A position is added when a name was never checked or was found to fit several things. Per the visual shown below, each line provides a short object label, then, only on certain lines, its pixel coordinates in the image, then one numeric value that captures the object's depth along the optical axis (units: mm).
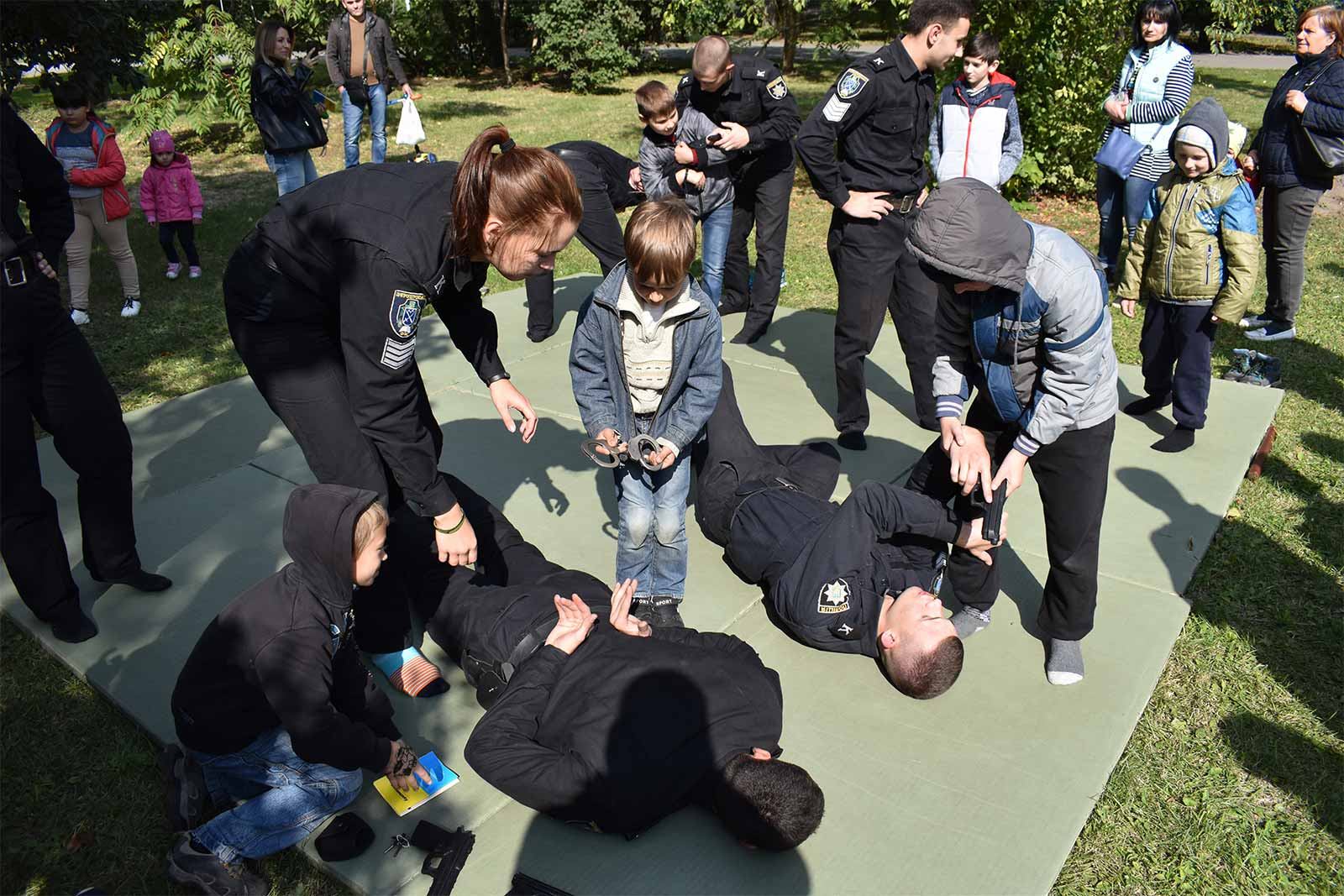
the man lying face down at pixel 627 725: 2645
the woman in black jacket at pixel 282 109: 8352
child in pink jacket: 7895
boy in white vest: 5574
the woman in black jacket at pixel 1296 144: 6125
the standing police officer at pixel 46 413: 3459
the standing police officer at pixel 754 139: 6043
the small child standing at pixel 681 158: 5977
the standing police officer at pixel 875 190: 4840
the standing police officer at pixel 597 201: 5465
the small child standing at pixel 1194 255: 4723
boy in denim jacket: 3312
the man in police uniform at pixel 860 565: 3309
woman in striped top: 7484
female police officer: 2635
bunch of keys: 2787
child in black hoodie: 2588
